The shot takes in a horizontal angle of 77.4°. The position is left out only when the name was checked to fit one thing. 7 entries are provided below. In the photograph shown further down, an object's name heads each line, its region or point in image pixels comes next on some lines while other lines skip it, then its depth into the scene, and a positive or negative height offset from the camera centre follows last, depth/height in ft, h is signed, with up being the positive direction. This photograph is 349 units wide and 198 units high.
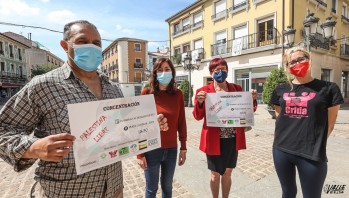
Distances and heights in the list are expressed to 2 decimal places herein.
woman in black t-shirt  7.12 -1.34
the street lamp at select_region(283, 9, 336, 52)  27.07 +7.66
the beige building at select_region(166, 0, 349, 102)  49.90 +14.09
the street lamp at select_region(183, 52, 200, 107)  56.82 +7.08
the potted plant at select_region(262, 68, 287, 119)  34.71 +0.84
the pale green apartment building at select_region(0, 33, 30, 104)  117.71 +14.30
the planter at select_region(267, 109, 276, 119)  35.72 -4.26
